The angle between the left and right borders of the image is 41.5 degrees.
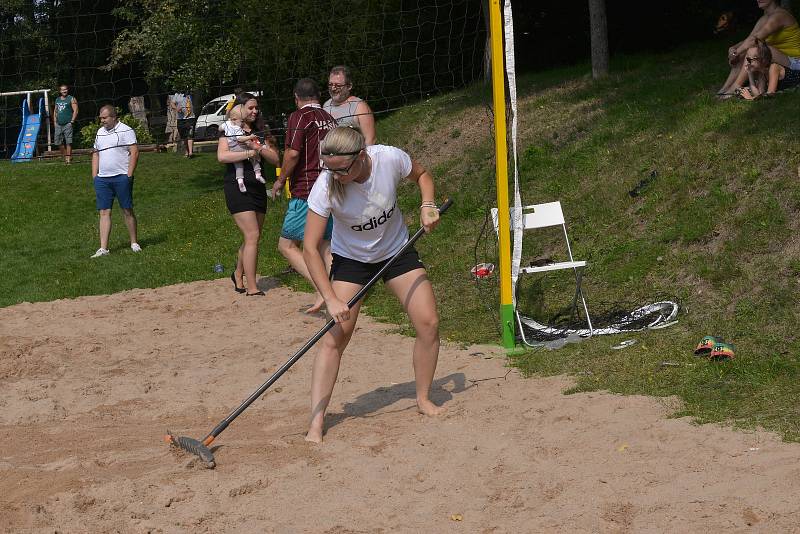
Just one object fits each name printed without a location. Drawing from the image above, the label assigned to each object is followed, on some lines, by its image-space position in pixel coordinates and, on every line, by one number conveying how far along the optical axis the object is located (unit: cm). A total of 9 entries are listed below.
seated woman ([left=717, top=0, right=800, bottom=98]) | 1059
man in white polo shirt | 1251
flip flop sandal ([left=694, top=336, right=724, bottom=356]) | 667
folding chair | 822
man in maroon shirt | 862
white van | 2717
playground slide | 2300
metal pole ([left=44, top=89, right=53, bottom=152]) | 2260
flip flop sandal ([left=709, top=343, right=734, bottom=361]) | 654
